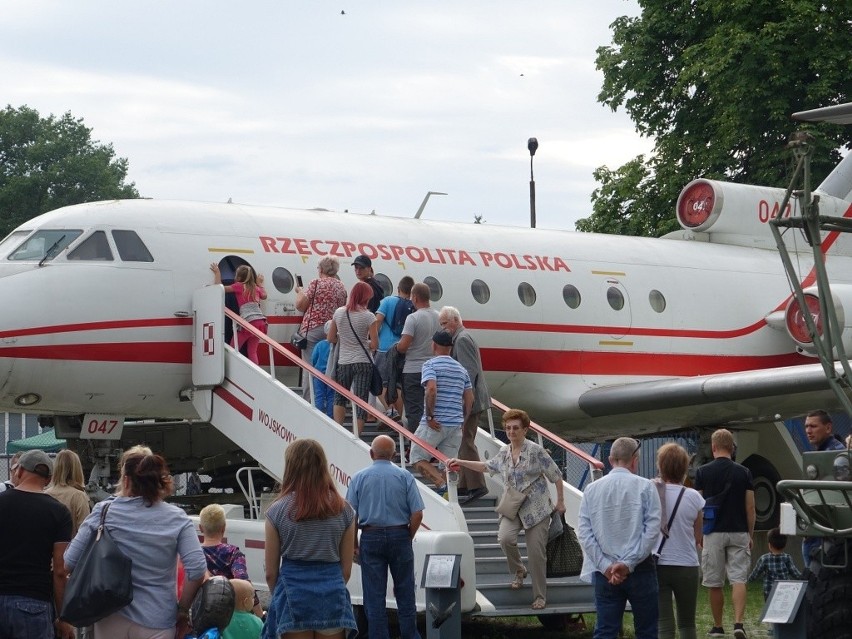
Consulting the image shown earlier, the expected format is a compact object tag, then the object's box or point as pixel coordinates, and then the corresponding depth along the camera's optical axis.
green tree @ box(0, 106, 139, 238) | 70.25
